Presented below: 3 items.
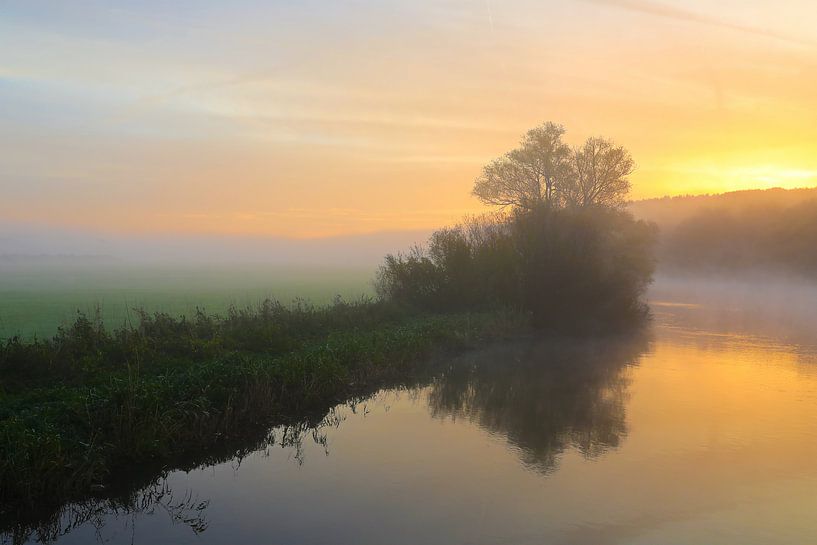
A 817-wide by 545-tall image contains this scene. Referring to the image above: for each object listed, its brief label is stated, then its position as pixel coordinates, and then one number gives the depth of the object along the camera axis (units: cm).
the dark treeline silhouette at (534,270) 2688
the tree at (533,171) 4091
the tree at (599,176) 4025
